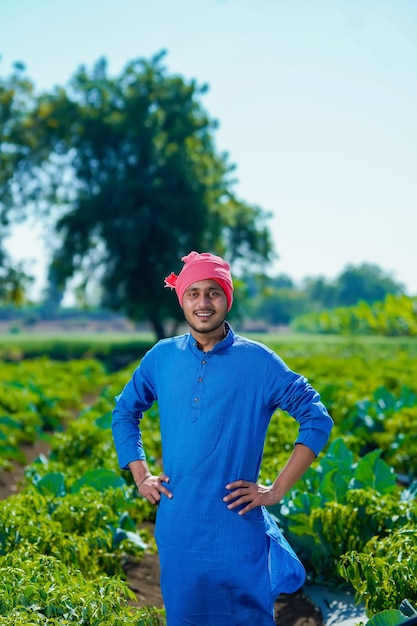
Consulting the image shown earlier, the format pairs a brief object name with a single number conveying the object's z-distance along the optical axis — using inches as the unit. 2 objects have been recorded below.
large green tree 1208.2
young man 109.5
